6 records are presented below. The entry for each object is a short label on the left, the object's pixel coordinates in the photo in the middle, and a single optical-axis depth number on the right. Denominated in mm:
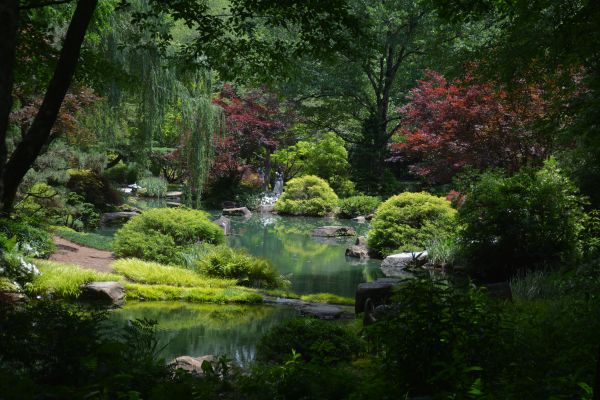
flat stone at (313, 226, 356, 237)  17975
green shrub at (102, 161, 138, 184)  27547
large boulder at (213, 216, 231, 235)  16775
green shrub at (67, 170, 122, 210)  15797
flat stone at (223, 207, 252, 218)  22703
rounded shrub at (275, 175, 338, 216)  23797
